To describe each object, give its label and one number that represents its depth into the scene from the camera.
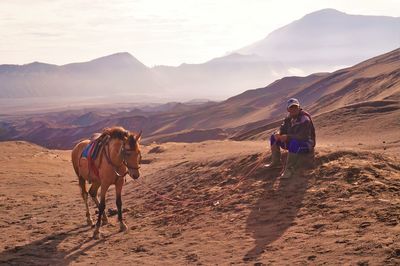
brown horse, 8.31
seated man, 8.95
